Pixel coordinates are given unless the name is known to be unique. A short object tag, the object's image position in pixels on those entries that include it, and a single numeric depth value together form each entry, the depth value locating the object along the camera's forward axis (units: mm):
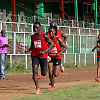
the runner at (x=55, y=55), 18739
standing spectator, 24859
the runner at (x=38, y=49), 17250
